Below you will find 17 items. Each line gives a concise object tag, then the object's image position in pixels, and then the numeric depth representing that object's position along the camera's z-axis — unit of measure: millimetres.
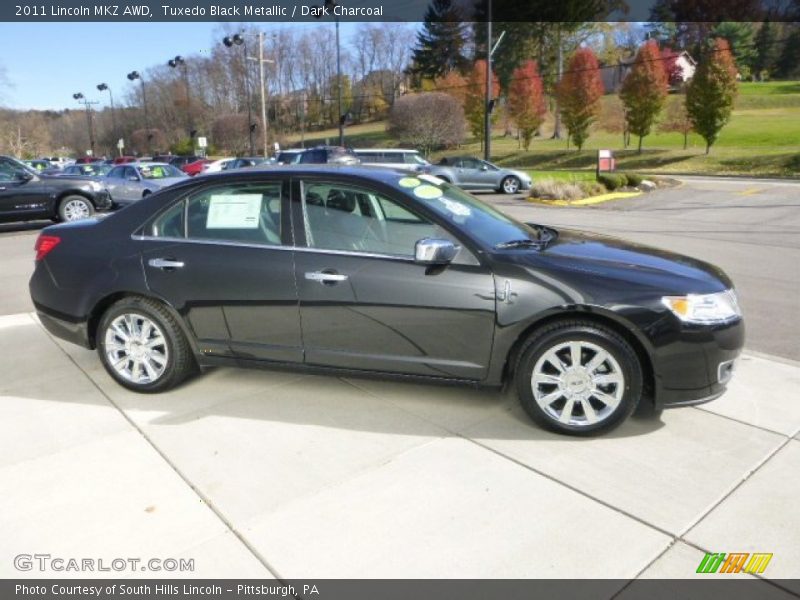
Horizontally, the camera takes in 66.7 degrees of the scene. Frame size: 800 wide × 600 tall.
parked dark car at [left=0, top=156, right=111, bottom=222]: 12094
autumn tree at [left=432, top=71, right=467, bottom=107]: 50322
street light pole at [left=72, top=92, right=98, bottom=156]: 73812
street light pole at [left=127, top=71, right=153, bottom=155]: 53594
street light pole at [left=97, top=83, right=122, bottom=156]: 68812
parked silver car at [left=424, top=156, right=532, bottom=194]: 21734
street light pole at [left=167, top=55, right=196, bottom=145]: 66325
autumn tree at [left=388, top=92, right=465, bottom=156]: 43375
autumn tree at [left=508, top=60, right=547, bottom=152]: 44594
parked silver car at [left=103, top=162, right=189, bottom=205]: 16000
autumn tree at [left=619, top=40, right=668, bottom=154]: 36906
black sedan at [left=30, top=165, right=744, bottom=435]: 3252
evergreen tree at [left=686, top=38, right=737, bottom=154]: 32825
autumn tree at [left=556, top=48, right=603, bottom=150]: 40031
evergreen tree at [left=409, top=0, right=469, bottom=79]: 76750
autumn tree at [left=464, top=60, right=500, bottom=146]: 47406
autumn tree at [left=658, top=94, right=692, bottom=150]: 40562
